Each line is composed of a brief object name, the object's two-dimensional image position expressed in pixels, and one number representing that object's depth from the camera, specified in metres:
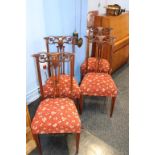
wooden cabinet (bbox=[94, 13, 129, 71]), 2.84
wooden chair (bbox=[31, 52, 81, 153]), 1.58
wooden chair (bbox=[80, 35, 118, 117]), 2.09
